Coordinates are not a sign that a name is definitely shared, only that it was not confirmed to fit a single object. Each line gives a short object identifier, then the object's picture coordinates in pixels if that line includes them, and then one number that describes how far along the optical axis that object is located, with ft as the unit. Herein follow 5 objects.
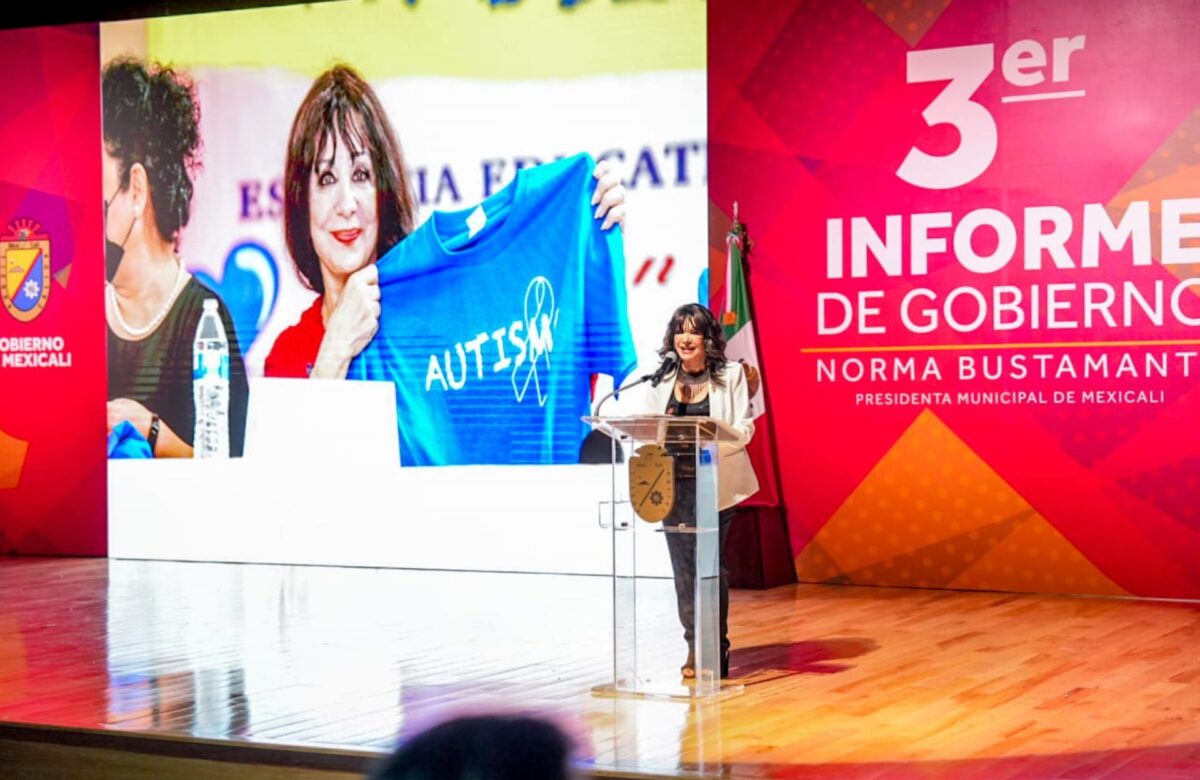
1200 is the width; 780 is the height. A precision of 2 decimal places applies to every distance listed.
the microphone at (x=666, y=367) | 17.83
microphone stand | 17.80
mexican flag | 29.01
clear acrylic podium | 17.48
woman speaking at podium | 17.66
